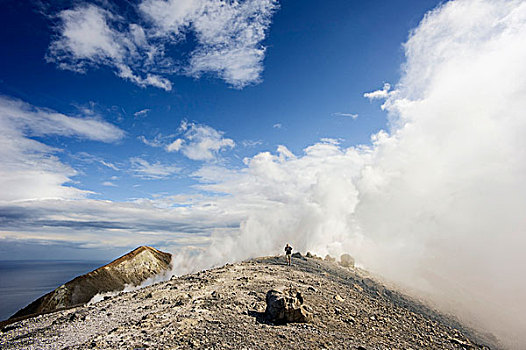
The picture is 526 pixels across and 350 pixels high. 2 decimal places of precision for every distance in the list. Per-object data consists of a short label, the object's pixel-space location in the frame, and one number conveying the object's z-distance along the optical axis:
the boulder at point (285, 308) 13.90
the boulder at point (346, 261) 42.37
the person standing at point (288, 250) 27.90
